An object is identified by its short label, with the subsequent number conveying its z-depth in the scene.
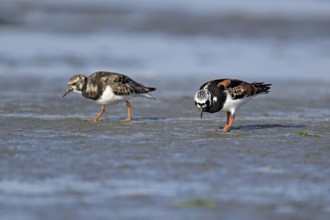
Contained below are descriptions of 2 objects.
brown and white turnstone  20.98
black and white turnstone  18.70
